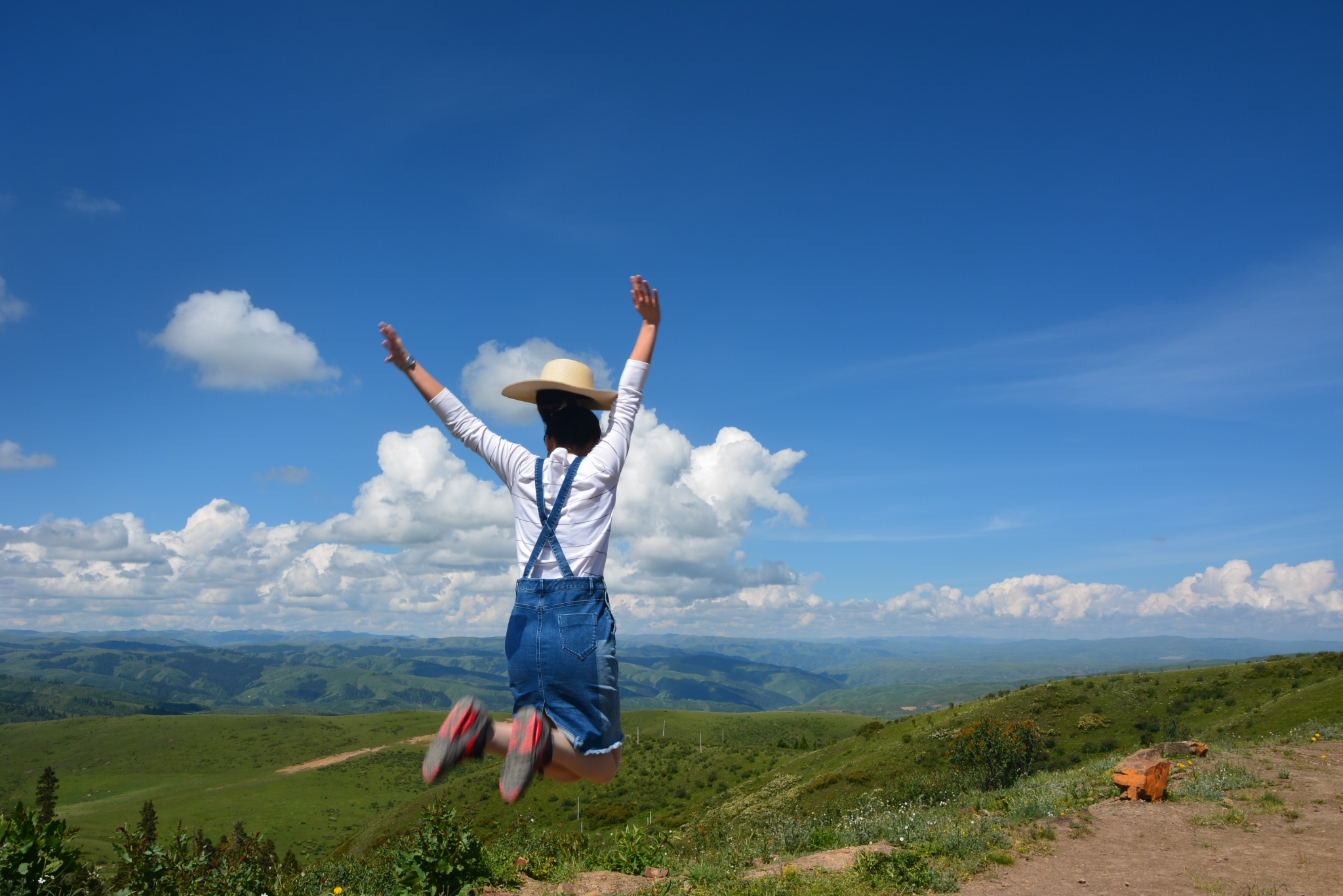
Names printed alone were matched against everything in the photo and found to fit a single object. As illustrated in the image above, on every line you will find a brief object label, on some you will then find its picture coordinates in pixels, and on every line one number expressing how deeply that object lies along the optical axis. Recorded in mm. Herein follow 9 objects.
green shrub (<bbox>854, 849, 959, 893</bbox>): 6992
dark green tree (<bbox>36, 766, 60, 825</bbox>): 55428
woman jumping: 3781
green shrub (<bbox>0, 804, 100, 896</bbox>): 5555
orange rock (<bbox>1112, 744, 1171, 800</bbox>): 11477
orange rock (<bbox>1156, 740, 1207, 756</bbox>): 16031
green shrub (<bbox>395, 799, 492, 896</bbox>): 6641
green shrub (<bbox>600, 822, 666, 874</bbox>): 8008
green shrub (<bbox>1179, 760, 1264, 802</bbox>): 11709
